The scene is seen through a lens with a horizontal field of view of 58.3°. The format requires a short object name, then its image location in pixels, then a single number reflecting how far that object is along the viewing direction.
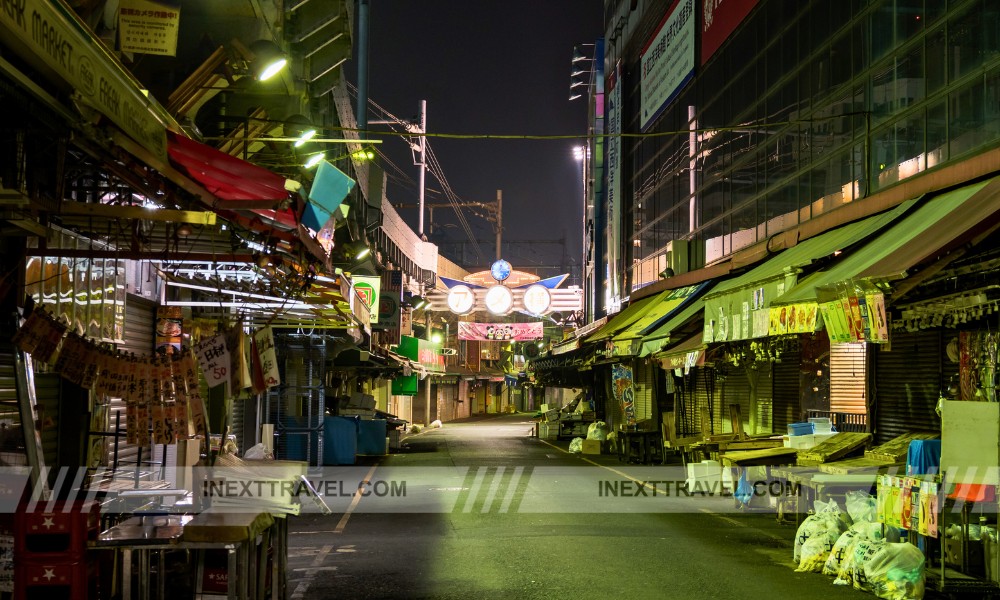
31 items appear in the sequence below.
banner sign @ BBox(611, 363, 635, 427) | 25.75
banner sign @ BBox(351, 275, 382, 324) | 25.66
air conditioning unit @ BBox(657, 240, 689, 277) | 23.11
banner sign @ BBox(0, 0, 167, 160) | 5.03
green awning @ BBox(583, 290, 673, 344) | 23.75
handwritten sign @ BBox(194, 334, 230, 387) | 9.03
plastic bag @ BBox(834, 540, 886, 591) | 9.31
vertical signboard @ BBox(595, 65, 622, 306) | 32.03
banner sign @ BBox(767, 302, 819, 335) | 10.77
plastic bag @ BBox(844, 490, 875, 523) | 10.52
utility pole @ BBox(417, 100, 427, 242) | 47.31
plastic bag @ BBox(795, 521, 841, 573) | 10.34
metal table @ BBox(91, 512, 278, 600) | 6.66
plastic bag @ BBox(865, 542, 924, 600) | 8.70
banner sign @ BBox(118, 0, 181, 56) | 11.22
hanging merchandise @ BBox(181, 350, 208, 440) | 8.24
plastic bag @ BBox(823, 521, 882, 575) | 9.73
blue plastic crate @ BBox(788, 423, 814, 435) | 14.41
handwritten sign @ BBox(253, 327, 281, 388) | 10.40
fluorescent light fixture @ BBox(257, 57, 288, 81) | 13.67
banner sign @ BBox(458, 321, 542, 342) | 47.34
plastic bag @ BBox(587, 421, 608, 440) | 29.16
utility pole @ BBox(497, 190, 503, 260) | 74.14
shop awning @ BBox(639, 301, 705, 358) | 18.03
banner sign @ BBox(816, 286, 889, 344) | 9.15
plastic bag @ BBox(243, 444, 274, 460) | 11.98
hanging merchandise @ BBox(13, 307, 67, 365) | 7.41
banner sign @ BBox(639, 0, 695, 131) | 23.64
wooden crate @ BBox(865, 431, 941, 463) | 11.20
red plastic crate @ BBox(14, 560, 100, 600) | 6.27
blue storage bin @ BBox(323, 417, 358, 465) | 23.28
